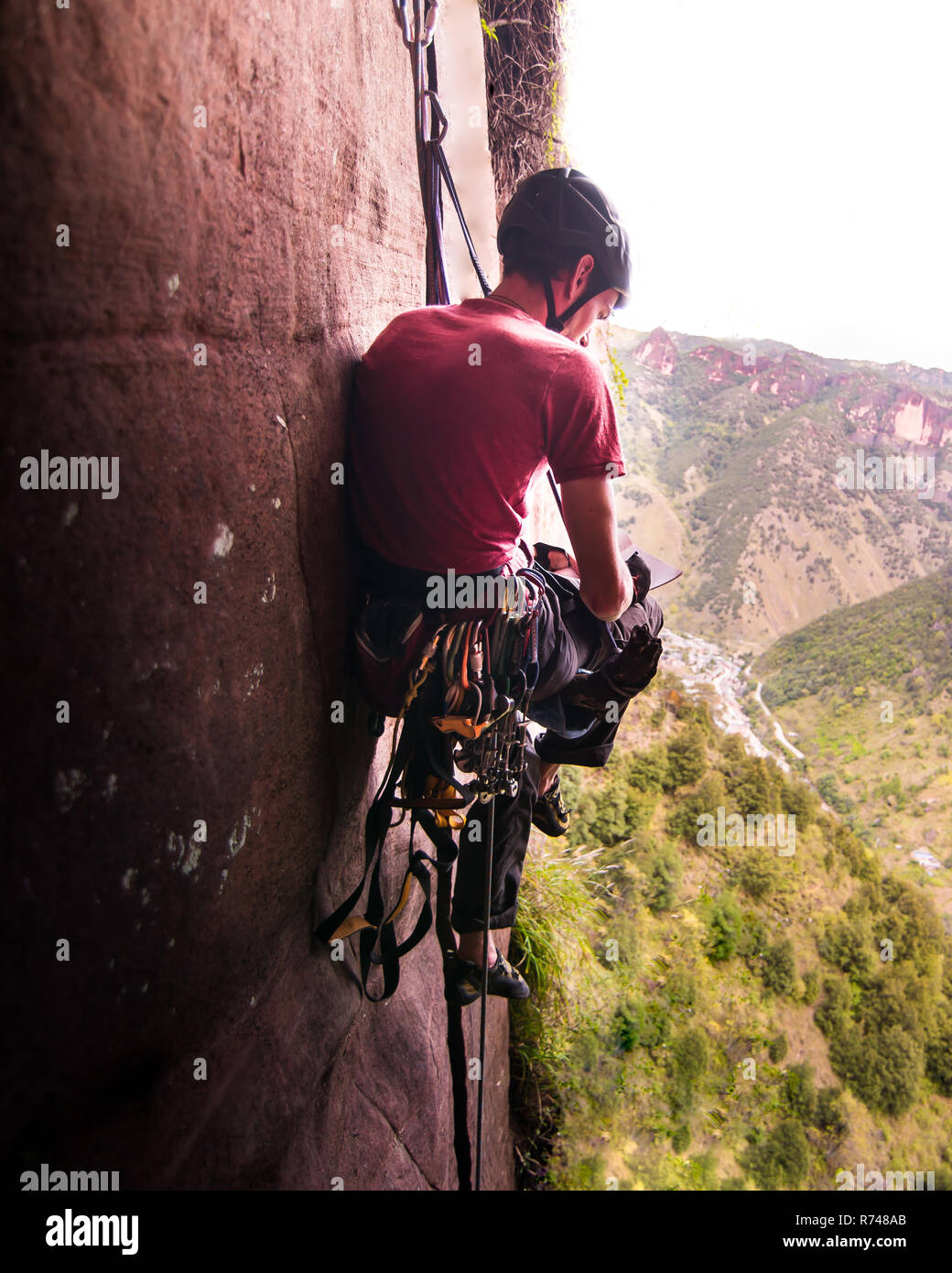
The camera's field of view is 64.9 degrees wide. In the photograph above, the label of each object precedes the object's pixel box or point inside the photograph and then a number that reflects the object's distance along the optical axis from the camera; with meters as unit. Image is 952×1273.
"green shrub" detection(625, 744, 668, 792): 9.43
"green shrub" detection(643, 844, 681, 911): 7.93
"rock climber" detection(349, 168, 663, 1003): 1.78
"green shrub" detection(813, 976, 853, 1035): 9.33
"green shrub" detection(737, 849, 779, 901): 9.75
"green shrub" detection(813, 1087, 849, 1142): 8.30
